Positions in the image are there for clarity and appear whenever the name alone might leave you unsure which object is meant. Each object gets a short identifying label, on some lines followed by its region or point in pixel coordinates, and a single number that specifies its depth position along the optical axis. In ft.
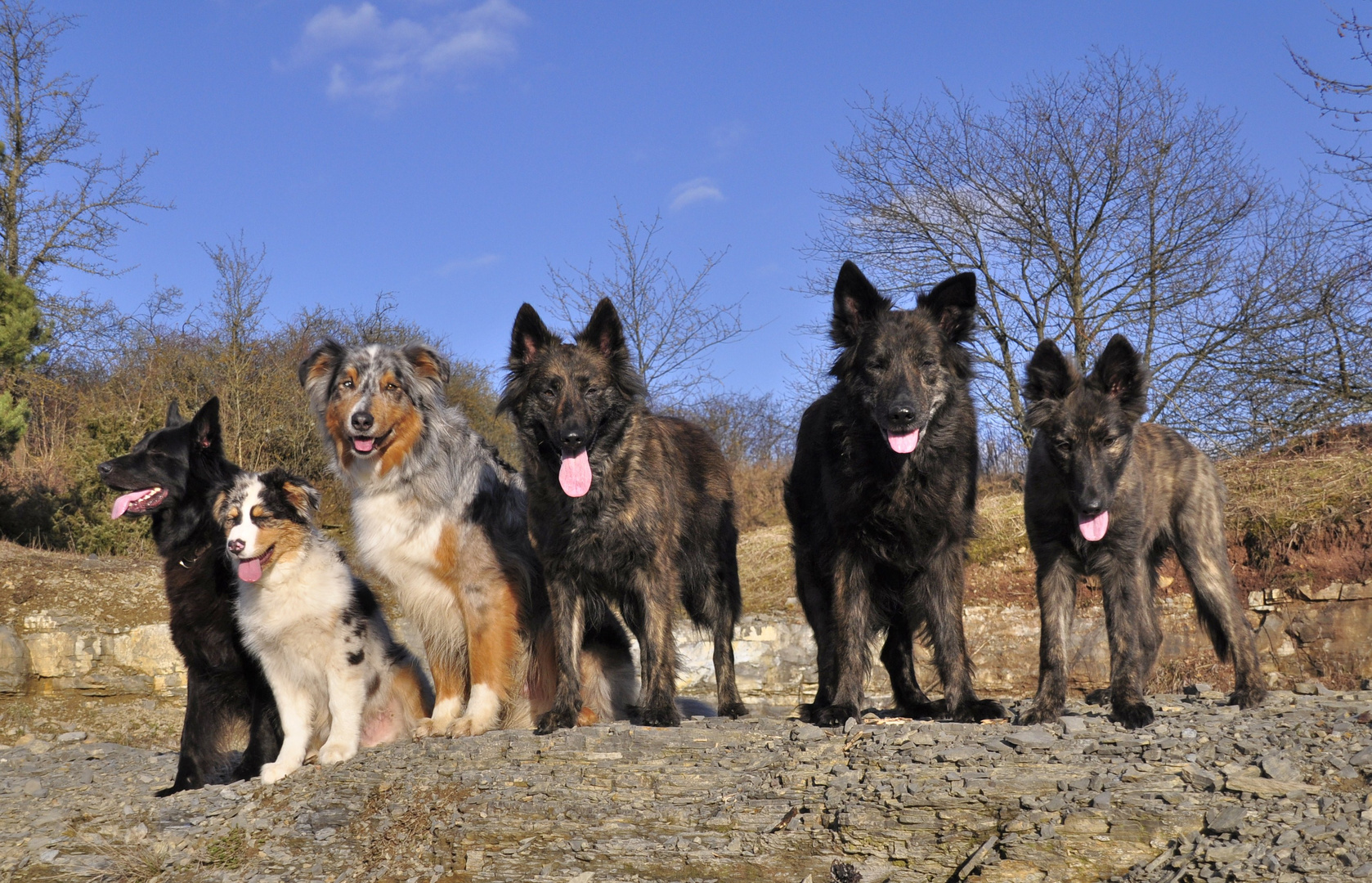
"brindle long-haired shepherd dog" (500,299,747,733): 19.67
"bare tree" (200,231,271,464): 58.13
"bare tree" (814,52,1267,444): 53.21
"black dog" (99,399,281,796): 20.43
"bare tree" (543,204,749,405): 63.36
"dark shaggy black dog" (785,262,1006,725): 19.01
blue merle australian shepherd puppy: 19.35
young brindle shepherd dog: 18.58
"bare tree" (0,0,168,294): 74.69
